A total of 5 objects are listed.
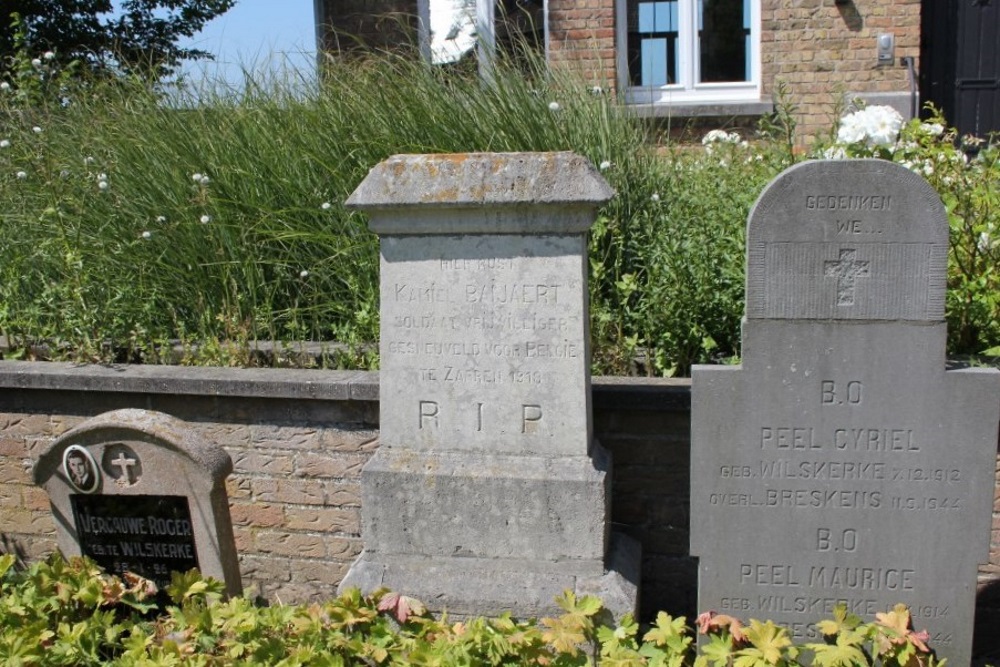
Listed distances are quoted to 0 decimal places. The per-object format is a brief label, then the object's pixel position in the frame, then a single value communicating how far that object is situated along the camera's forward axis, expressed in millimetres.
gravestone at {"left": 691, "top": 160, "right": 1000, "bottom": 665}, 3053
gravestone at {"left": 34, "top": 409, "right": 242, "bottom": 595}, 3699
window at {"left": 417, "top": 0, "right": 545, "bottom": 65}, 9255
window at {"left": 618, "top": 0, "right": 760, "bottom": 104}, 9258
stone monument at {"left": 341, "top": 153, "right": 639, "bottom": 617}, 3396
